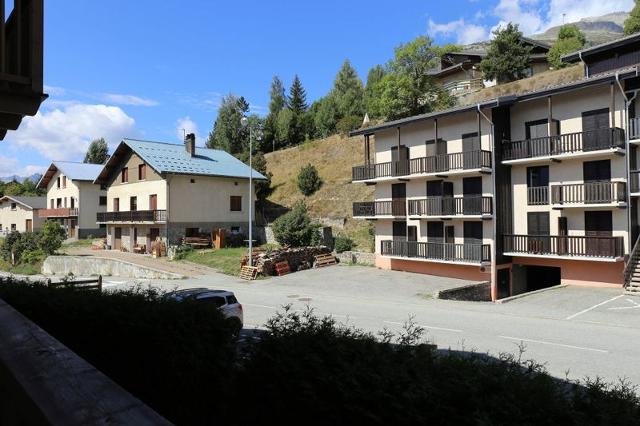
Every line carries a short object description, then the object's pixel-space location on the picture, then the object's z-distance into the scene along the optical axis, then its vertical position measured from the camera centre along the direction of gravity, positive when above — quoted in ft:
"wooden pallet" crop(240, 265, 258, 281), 99.22 -10.84
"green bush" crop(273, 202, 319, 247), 114.62 -1.80
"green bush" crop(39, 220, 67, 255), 137.49 -3.84
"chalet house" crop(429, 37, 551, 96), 189.67 +67.37
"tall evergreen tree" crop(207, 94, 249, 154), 254.06 +54.02
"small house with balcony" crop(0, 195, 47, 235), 209.46 +6.15
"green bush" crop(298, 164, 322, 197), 176.04 +16.04
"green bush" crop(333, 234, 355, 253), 114.83 -5.52
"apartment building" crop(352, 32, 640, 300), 73.51 +6.45
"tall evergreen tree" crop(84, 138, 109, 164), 276.41 +43.45
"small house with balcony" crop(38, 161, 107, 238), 179.93 +9.81
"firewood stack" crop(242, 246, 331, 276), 101.31 -8.08
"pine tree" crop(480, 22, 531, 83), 176.14 +63.44
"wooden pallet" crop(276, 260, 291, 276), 101.70 -10.16
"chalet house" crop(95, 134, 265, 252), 130.82 +9.40
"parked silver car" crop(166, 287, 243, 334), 43.93 -7.28
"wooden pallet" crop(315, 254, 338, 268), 108.37 -9.02
